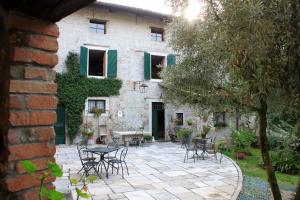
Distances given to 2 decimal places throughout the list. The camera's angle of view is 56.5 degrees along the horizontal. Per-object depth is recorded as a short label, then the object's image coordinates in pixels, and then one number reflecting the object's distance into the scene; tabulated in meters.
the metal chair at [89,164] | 7.08
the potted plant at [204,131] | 13.16
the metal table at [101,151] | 7.28
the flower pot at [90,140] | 13.95
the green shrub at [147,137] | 14.66
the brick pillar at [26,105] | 1.63
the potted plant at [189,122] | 15.66
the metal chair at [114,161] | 7.35
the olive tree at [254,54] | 2.93
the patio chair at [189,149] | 9.89
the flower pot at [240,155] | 11.04
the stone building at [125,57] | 14.54
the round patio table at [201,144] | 10.17
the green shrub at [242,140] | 11.80
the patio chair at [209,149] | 10.43
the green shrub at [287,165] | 8.92
